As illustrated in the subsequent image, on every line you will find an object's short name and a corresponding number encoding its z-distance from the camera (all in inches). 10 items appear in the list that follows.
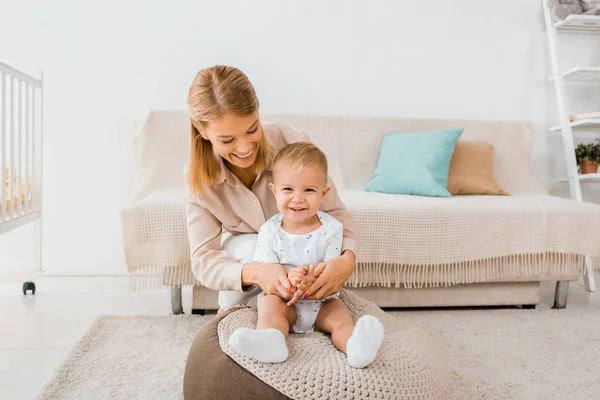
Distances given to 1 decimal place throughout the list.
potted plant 99.4
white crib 73.7
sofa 67.4
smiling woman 44.3
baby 42.9
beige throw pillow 87.6
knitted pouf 36.9
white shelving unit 98.0
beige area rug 49.3
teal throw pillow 84.0
